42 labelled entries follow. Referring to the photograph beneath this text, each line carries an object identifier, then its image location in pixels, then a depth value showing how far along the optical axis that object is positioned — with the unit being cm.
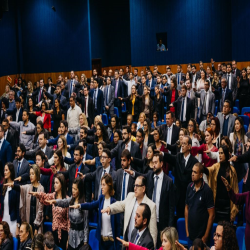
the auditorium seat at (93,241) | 460
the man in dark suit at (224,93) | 854
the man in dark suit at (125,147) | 603
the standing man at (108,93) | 1027
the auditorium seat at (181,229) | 448
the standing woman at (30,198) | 527
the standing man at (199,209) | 416
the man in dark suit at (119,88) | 1058
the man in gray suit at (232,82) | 970
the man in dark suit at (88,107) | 915
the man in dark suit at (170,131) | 663
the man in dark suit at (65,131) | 719
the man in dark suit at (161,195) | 455
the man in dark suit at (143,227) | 367
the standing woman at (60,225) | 475
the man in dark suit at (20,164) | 596
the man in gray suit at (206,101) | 842
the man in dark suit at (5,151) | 695
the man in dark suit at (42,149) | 643
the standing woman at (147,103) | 902
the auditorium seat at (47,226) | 499
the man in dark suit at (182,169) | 507
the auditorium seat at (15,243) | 462
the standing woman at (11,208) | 530
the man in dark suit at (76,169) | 544
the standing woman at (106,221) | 447
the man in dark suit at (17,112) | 900
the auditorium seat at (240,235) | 399
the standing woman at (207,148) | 532
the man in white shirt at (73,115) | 835
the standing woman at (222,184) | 457
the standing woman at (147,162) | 528
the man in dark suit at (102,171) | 518
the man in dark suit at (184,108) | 805
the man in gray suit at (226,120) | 676
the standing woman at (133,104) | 948
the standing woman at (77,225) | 454
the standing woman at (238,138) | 561
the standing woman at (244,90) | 965
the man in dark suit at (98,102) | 980
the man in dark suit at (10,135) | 741
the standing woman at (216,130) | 593
